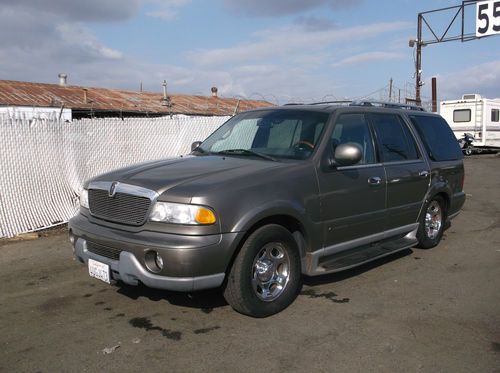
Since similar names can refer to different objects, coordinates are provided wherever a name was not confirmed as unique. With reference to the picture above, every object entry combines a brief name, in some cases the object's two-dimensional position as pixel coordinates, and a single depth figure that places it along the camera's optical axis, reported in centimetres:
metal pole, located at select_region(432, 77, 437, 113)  2762
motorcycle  2528
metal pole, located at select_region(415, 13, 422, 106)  2364
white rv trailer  2509
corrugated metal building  1692
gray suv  382
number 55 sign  1966
